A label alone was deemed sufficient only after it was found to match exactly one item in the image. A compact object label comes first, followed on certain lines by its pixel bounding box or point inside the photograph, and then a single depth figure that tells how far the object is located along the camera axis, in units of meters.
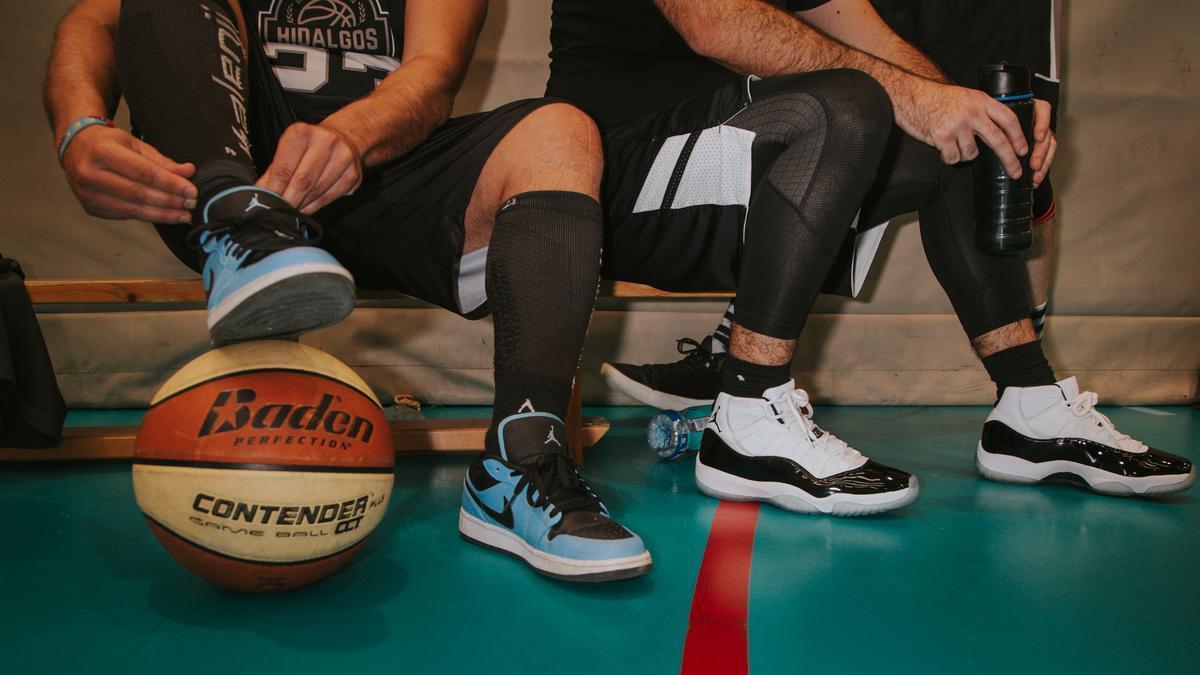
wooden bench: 1.76
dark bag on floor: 1.66
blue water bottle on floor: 1.88
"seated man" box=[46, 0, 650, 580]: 1.02
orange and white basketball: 0.97
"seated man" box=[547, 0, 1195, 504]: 1.45
